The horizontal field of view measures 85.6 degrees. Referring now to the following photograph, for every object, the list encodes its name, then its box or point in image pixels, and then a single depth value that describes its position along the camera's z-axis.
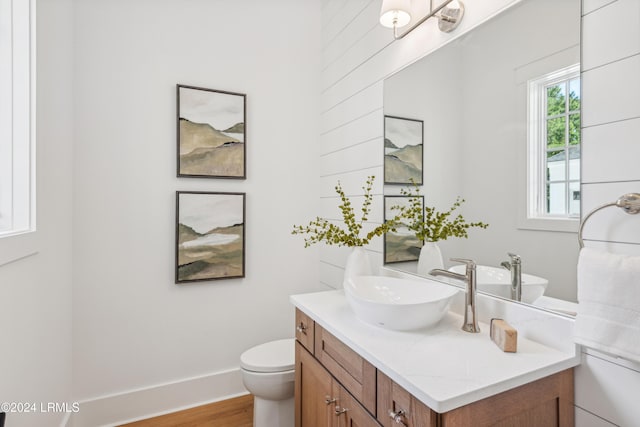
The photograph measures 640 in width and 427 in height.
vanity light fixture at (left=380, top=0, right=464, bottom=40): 1.40
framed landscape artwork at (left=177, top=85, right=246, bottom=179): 2.13
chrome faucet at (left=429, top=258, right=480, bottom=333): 1.22
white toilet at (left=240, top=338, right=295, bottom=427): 1.76
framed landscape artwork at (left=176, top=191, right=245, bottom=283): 2.13
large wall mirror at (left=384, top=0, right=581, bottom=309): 1.07
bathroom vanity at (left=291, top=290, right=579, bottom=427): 0.86
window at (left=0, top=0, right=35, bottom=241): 1.27
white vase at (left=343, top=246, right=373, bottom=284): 1.69
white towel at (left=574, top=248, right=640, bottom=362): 0.81
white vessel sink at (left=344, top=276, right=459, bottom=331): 1.15
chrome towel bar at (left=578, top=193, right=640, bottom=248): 0.88
